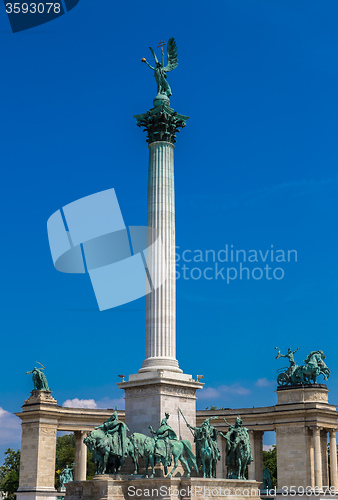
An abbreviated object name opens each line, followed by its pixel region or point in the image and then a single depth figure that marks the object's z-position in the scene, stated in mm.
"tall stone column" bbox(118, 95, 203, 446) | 48281
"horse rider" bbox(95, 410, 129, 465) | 44812
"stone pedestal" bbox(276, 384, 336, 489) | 81750
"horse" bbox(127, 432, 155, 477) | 44531
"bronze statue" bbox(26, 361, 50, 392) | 88062
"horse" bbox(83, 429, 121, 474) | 44500
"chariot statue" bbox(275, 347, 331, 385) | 85625
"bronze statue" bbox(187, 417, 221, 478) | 46156
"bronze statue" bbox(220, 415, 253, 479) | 49406
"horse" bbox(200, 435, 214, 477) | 46062
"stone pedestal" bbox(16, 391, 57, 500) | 84000
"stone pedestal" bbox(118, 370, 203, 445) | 47875
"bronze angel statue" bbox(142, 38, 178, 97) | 56812
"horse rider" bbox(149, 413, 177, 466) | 44562
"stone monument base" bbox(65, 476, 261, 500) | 43094
